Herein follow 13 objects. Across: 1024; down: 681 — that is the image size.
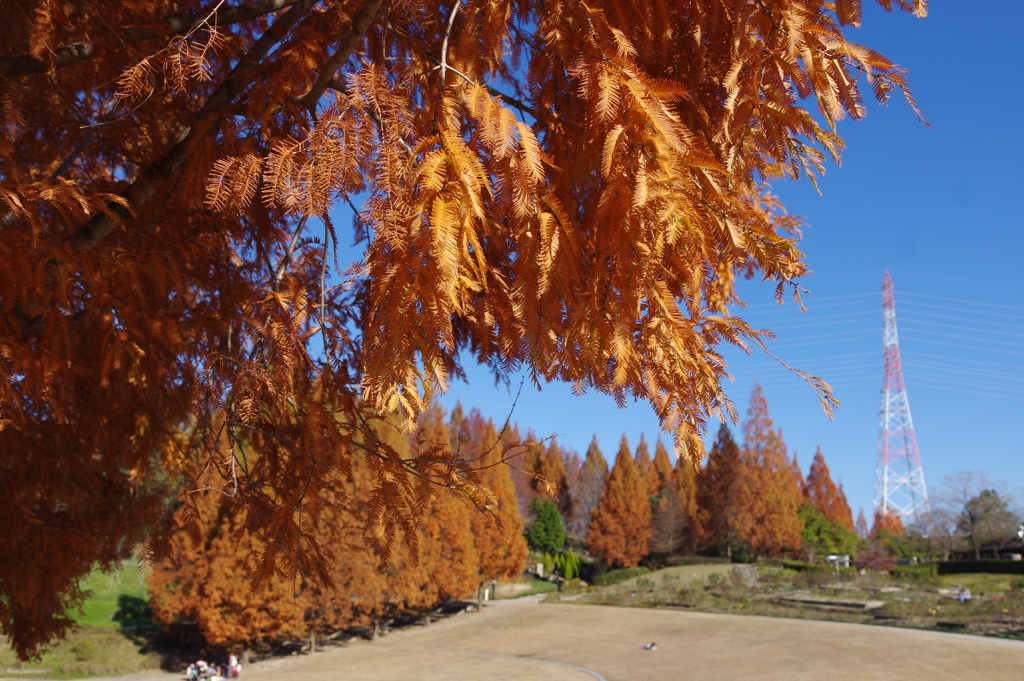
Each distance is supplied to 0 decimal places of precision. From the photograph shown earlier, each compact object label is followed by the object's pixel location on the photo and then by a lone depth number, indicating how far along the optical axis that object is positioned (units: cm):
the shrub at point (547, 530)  3659
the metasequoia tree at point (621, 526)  3472
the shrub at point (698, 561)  3312
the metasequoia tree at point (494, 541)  2619
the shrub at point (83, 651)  1788
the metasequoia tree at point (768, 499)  3356
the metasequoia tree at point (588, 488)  4597
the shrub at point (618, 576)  3238
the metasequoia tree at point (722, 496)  3478
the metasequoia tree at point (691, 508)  3606
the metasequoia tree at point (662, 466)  4483
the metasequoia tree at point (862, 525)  4944
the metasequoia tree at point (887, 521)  4711
